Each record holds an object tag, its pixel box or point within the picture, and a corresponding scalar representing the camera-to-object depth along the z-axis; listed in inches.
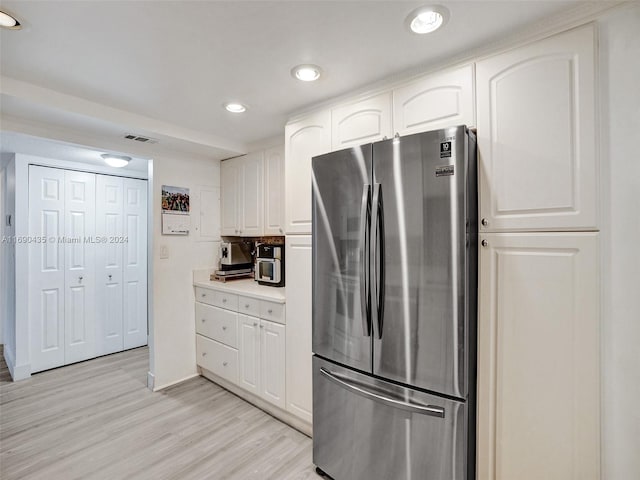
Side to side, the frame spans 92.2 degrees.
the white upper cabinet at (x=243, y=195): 118.6
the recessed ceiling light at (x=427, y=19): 50.0
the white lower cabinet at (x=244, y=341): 93.0
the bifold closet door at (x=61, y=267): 128.1
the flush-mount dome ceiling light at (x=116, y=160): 119.1
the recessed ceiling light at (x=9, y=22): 50.8
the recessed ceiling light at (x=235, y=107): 85.7
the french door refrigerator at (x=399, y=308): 53.2
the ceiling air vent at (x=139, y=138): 98.8
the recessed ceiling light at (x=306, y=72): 66.8
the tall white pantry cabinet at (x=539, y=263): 48.3
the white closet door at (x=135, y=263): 156.0
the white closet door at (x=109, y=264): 146.9
